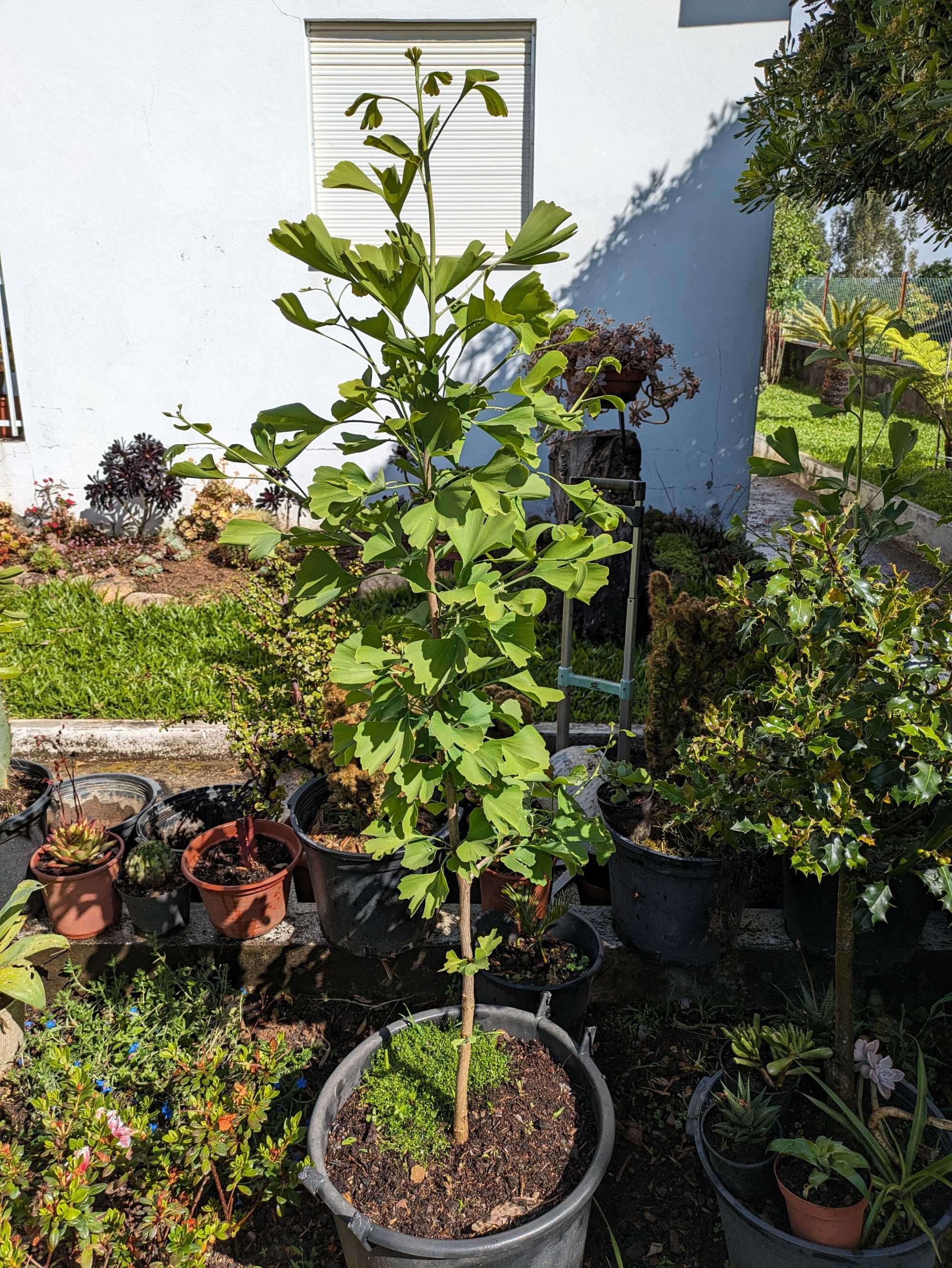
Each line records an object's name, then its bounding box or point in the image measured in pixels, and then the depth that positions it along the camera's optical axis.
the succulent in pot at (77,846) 3.21
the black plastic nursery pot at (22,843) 3.22
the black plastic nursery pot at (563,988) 2.62
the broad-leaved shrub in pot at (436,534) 1.51
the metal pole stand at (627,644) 3.17
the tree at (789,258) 20.11
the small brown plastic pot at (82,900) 3.13
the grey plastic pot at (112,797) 3.77
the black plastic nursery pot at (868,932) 2.77
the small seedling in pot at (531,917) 2.71
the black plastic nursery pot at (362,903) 2.88
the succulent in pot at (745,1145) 2.15
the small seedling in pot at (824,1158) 1.96
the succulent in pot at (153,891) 3.10
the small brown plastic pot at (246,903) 2.99
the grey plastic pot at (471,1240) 1.83
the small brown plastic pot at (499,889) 2.88
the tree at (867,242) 31.89
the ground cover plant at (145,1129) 2.00
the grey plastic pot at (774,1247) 1.95
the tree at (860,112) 2.75
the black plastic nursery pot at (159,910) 3.09
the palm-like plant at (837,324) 2.62
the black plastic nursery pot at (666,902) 2.76
